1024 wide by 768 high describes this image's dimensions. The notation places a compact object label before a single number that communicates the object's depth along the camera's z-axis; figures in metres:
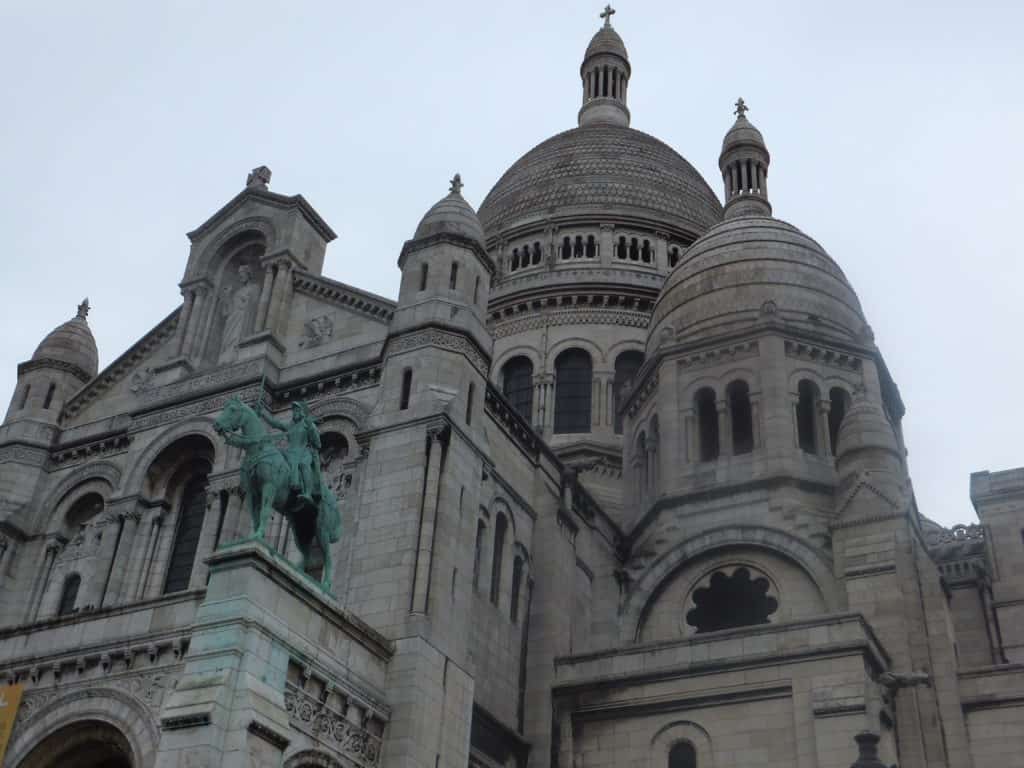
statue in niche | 35.84
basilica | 24.06
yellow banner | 24.36
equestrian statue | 24.58
